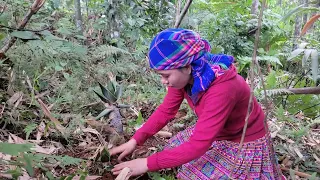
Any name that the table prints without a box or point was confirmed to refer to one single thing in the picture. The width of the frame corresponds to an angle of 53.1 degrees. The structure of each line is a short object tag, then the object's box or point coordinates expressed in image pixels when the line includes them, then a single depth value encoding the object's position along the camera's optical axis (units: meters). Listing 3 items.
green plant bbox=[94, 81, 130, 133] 2.09
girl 1.65
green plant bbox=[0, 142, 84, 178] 1.04
